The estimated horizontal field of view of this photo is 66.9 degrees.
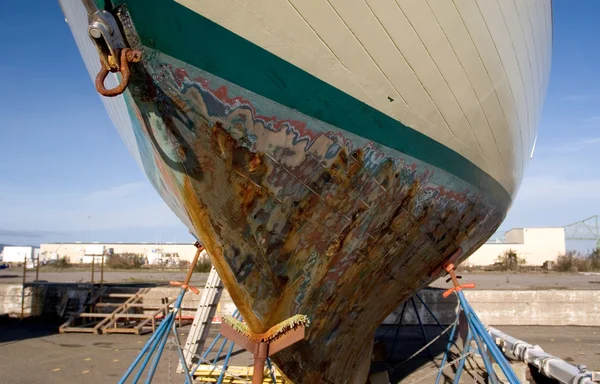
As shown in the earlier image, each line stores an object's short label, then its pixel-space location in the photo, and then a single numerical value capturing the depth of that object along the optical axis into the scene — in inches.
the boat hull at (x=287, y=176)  72.9
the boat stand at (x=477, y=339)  165.6
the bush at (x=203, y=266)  998.4
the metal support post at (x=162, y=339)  180.4
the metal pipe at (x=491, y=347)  161.6
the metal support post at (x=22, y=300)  473.4
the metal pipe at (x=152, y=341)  184.9
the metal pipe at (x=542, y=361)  185.5
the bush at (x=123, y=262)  1363.2
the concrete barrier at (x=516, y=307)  425.1
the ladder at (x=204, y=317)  270.1
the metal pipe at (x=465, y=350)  192.2
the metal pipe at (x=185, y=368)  179.5
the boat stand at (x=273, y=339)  105.7
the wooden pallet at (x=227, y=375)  235.4
